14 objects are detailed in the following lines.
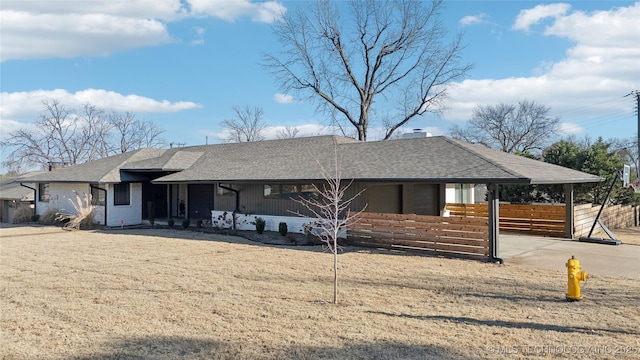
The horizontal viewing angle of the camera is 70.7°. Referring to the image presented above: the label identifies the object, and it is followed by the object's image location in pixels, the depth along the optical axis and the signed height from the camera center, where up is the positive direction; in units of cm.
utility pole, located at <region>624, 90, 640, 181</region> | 2999 +625
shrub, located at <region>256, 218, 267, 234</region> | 1700 -114
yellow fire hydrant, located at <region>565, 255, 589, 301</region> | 717 -130
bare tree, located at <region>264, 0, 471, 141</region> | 3338 +922
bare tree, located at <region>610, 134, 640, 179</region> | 6126 +658
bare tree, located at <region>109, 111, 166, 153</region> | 5203 +652
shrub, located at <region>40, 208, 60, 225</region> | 2172 -107
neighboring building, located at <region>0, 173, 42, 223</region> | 2481 -28
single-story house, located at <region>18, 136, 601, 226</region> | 1334 +70
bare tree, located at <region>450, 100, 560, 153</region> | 4653 +700
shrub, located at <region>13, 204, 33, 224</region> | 2375 -106
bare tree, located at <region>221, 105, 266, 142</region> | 5406 +745
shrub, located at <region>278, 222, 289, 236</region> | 1623 -119
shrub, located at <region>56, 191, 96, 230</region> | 1962 -97
